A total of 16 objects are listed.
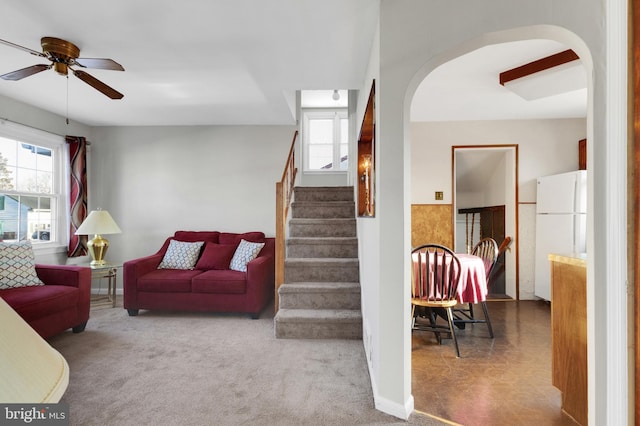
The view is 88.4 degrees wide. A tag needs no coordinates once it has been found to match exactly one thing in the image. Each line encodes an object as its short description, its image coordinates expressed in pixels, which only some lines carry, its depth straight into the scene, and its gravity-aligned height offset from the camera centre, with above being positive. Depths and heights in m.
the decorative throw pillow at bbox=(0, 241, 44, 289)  3.05 -0.49
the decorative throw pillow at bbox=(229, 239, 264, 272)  3.95 -0.48
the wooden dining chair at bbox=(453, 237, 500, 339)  3.13 -0.45
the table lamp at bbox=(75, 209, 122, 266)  3.94 -0.18
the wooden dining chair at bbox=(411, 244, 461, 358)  2.68 -0.55
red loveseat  3.64 -0.83
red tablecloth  2.83 -0.57
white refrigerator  3.82 -0.03
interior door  4.68 -0.27
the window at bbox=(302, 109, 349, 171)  6.02 +1.41
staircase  3.04 -0.68
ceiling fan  2.28 +1.09
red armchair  2.76 -0.75
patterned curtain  4.43 +0.27
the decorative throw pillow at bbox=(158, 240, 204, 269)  4.14 -0.52
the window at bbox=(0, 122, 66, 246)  3.74 +0.37
